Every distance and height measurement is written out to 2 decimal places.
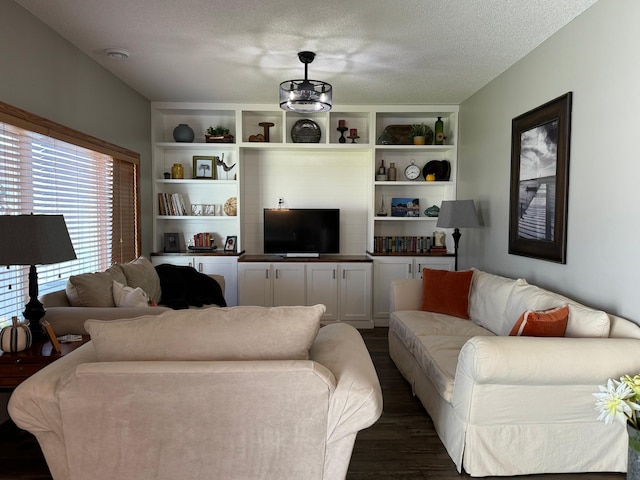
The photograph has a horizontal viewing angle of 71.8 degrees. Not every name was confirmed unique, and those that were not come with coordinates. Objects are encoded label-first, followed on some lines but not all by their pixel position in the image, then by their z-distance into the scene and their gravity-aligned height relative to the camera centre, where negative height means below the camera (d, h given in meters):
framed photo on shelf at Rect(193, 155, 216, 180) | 5.46 +0.60
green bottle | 5.38 +1.05
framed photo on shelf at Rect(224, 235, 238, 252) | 5.43 -0.34
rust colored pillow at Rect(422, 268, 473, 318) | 3.75 -0.63
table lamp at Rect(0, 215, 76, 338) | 2.12 -0.13
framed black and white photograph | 3.12 +0.30
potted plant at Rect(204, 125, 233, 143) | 5.29 +0.97
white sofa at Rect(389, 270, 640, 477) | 2.09 -0.91
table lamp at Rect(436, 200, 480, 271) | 4.41 +0.04
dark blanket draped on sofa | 4.04 -0.67
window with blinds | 2.80 +0.14
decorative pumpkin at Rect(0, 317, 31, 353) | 2.21 -0.62
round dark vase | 5.27 +0.98
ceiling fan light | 3.54 +0.99
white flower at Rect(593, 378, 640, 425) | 1.90 -0.79
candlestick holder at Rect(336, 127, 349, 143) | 5.38 +1.05
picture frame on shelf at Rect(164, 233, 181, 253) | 5.36 -0.33
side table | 2.11 -0.72
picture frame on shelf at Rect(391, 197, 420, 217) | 5.58 +0.14
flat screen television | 5.41 -0.17
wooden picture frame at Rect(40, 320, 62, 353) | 2.25 -0.63
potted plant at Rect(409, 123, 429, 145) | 5.34 +1.04
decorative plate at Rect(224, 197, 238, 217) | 5.50 +0.11
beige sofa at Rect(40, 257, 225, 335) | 2.61 -0.57
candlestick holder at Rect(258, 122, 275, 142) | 5.34 +1.09
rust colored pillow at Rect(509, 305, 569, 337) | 2.38 -0.57
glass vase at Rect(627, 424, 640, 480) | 1.91 -1.03
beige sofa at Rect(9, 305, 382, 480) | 1.56 -0.67
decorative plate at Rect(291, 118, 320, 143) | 5.38 +1.02
